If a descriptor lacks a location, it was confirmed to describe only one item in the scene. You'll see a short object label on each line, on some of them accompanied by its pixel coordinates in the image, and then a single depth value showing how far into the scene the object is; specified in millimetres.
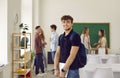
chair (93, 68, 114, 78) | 3053
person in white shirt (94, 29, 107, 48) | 5970
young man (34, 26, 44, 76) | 5236
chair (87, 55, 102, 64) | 4371
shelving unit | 4016
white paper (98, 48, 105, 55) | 5307
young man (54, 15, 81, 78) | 2435
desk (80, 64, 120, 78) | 3265
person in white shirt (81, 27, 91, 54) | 6100
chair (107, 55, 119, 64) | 4548
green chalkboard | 7078
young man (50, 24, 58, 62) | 5749
